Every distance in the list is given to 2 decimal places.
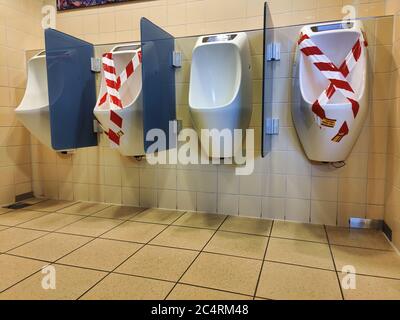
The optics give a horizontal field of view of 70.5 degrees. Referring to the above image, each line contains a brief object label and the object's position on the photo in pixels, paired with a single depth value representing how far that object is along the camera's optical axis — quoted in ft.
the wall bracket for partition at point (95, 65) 8.34
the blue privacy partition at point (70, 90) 6.98
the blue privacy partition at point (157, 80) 6.29
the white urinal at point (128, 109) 6.72
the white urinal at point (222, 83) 6.17
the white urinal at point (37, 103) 7.80
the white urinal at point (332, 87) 5.80
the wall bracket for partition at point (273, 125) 7.14
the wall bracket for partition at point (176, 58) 7.64
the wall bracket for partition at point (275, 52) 6.88
